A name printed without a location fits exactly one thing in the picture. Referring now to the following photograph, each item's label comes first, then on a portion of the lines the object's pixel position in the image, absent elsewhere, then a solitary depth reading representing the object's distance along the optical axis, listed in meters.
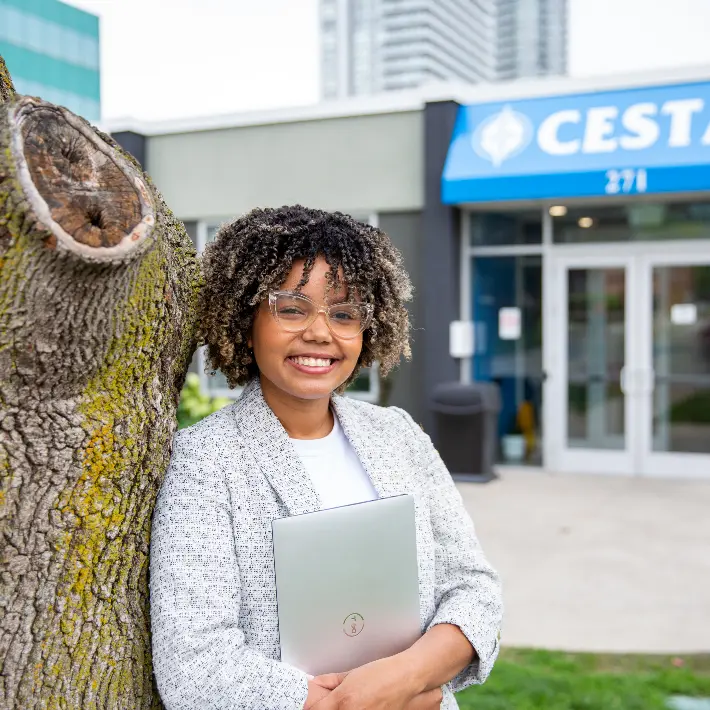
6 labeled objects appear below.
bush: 6.63
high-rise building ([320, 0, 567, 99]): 121.06
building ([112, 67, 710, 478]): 9.00
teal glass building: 50.22
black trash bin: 9.04
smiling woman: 1.56
